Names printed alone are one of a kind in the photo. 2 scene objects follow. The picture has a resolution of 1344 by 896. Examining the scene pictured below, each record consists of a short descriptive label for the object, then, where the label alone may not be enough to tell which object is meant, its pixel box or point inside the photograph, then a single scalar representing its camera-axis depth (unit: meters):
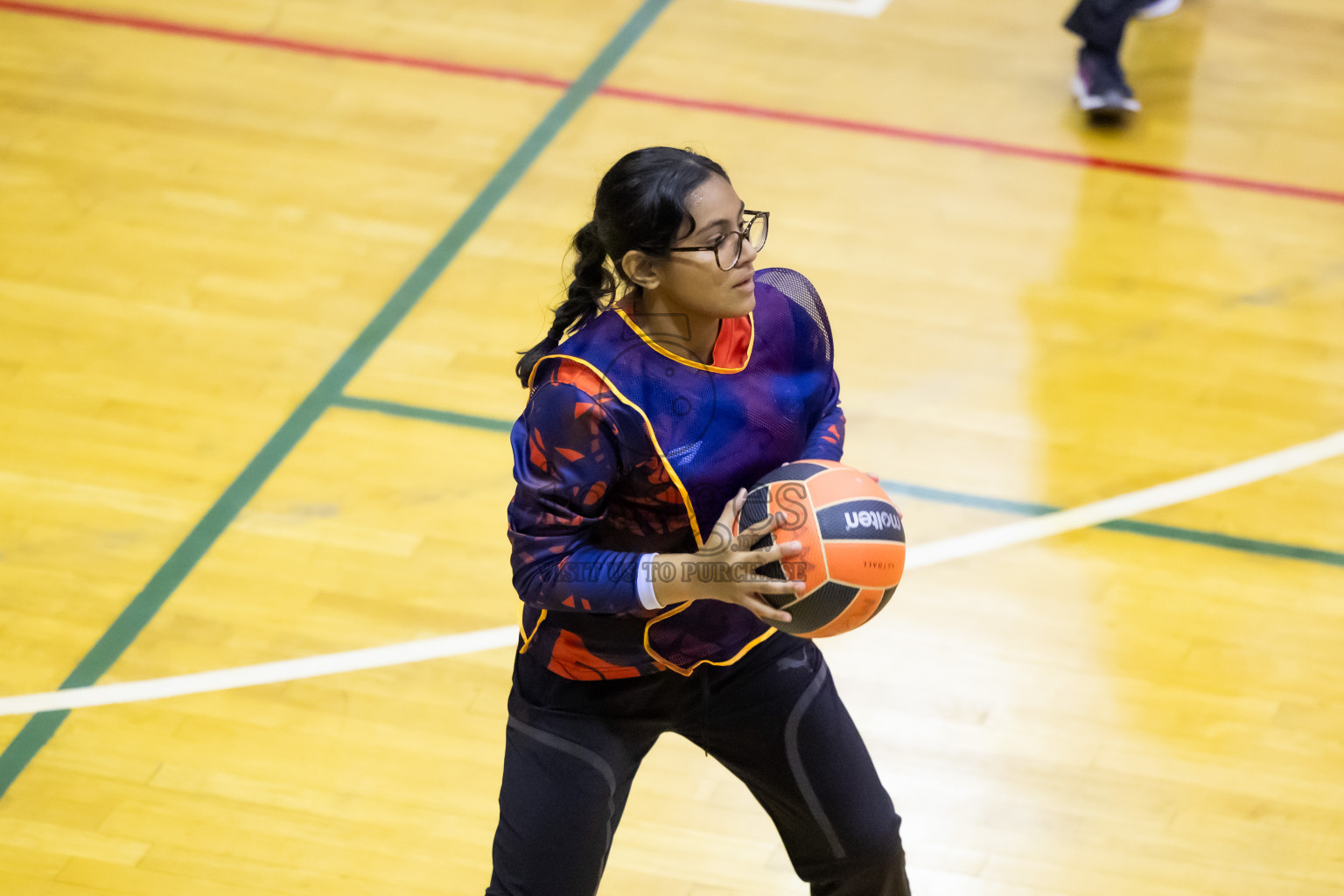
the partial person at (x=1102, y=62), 13.23
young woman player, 4.96
